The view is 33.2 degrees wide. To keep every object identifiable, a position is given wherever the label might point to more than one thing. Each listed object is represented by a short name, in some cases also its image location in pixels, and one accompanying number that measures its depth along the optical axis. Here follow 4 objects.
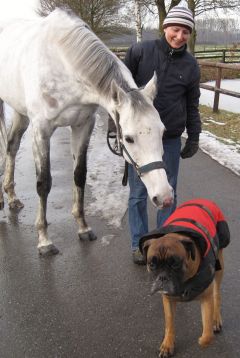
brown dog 2.00
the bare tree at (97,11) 29.12
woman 3.09
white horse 2.81
